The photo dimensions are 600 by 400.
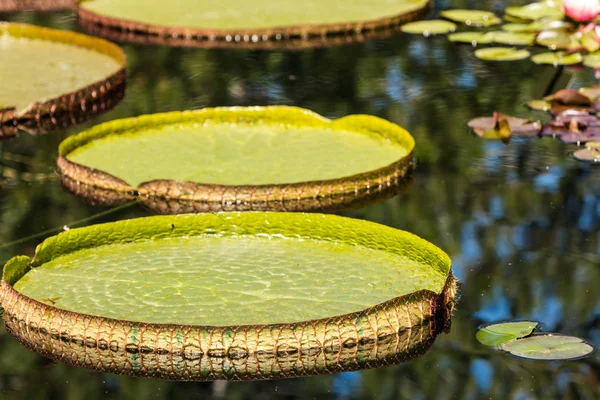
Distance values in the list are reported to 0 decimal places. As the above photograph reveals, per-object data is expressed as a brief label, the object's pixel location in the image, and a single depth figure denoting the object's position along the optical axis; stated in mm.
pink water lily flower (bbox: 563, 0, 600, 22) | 11352
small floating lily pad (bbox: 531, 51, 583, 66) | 11070
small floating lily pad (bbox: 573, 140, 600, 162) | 8422
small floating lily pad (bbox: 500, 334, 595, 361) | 5422
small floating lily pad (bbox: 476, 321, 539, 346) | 5625
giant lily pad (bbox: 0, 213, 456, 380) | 5375
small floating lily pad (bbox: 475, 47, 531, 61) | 11469
